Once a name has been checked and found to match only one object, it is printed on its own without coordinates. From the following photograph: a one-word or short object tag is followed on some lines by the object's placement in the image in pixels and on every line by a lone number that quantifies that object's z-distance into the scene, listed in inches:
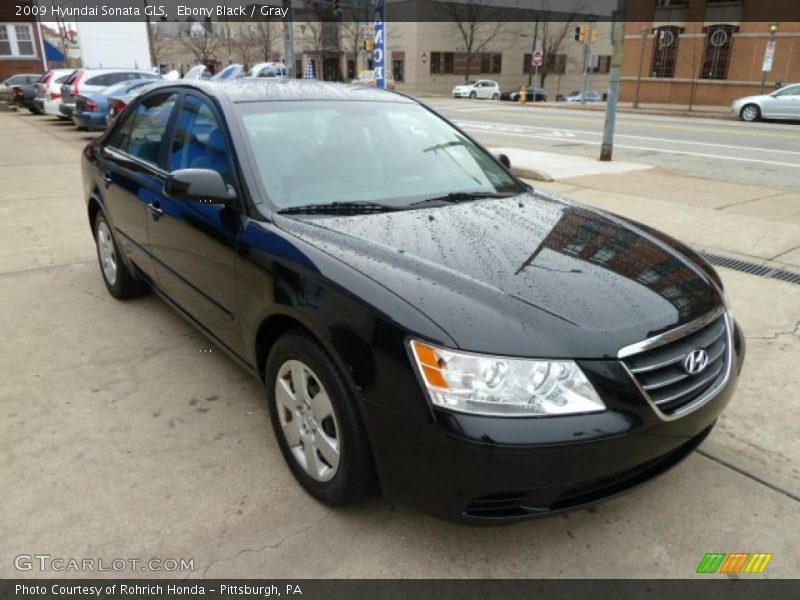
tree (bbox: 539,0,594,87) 2278.5
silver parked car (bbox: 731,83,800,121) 870.4
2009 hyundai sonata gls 77.1
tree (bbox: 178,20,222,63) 2470.5
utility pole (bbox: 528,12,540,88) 2096.2
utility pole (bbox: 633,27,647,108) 1336.9
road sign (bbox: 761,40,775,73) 1080.8
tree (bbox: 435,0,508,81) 2096.5
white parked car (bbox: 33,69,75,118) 756.0
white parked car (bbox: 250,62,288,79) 880.5
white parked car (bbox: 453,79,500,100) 1736.0
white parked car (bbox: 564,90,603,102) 1717.5
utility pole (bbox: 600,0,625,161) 441.4
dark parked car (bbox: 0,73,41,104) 1162.6
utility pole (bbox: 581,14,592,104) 1346.8
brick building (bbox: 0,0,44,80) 1692.9
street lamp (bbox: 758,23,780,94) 1081.4
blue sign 684.7
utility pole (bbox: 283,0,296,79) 682.8
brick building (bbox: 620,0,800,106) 1293.1
